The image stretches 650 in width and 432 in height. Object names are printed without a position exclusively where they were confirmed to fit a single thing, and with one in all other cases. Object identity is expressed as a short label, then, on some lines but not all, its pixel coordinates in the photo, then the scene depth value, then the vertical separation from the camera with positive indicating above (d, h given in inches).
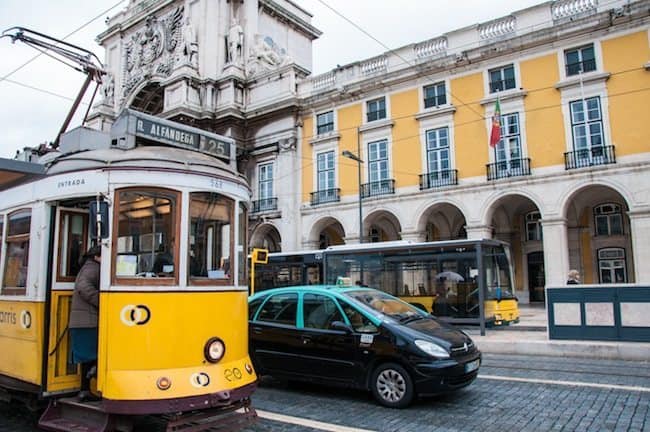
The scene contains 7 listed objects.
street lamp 948.0 +122.8
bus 623.5 +9.4
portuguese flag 885.8 +251.4
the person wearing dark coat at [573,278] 577.5 +0.2
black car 277.1 -34.5
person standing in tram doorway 217.2 -9.9
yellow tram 208.1 +4.3
